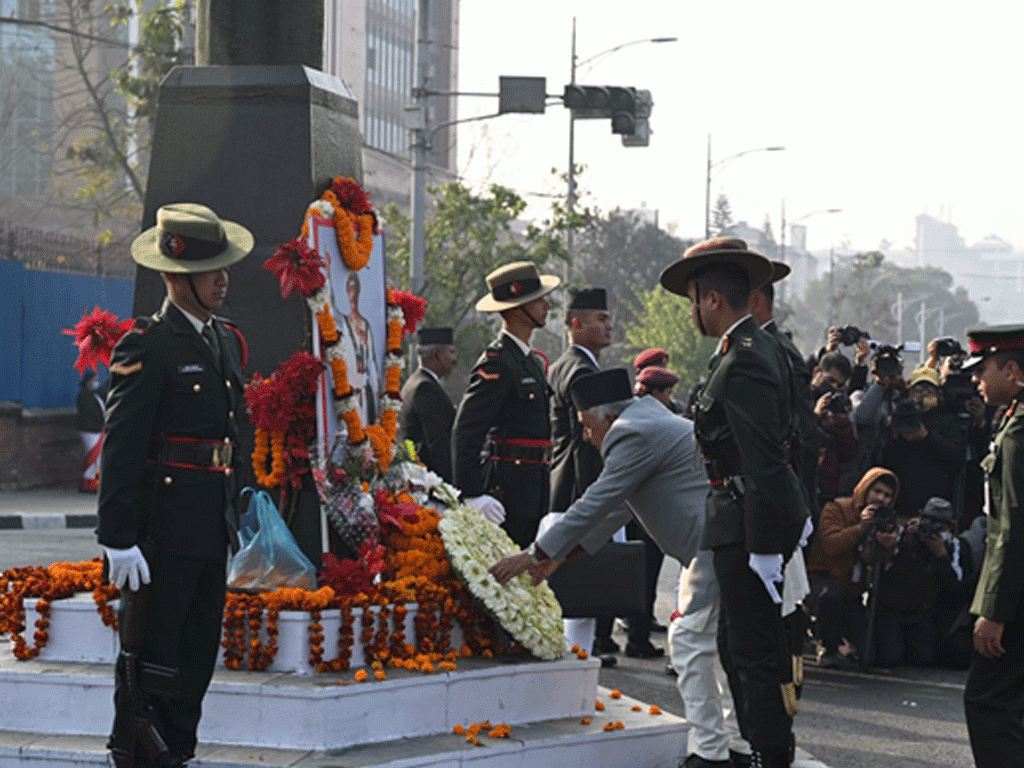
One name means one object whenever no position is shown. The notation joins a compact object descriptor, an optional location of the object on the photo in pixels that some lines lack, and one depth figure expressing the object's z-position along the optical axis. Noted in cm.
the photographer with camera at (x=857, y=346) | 1224
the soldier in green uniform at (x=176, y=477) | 596
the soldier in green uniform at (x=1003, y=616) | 591
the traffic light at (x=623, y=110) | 2191
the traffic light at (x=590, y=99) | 2217
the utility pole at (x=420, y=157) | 2283
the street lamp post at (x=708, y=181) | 4503
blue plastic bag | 730
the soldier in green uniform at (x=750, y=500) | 606
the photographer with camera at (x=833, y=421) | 1167
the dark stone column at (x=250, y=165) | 787
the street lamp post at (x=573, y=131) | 3014
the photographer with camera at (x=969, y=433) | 1189
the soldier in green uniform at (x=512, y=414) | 935
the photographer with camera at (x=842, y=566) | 1054
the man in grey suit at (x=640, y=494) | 704
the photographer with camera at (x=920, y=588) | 1059
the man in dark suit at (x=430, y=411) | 1224
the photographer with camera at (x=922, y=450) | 1163
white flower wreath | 739
